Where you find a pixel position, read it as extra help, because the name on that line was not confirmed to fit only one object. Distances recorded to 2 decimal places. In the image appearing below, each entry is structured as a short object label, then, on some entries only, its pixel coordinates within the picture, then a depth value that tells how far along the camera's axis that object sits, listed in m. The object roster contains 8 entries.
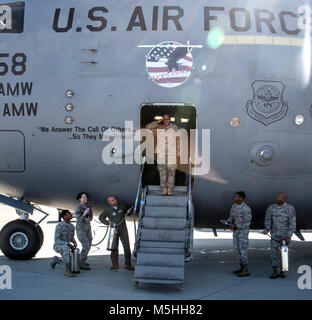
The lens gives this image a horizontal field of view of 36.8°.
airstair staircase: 8.57
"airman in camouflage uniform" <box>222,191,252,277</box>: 9.77
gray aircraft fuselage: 9.95
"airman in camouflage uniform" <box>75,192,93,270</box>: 10.12
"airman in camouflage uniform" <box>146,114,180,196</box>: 9.97
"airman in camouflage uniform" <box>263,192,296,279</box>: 9.65
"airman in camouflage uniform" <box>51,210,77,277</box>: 9.62
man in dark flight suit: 10.20
